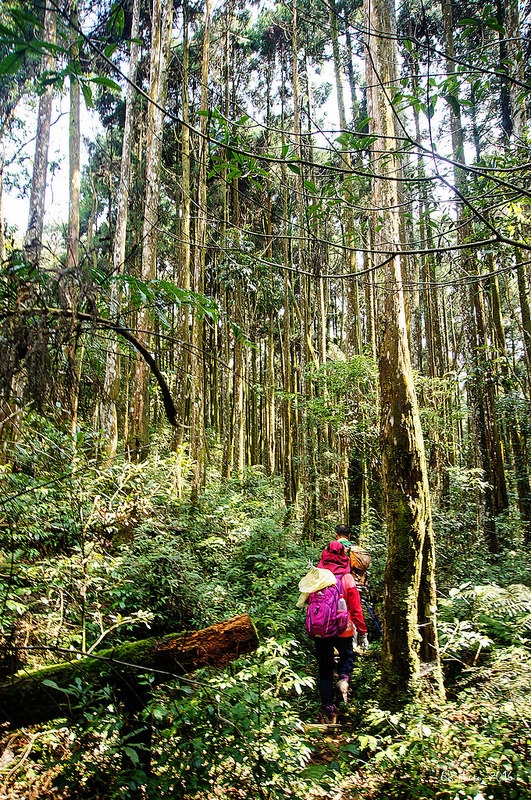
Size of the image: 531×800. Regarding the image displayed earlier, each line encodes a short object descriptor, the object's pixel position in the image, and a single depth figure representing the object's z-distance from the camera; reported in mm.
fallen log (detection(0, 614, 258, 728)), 2572
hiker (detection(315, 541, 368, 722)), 4516
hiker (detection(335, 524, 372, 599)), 6008
